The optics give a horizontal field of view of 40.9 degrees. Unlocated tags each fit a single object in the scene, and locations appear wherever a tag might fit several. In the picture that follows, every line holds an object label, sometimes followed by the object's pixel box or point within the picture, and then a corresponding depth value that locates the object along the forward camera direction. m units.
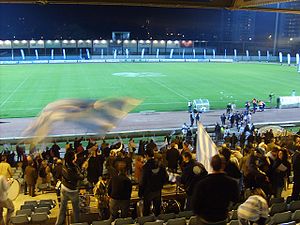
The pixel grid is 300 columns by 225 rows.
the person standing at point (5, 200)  6.26
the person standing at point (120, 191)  6.20
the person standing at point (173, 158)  10.03
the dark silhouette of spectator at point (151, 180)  6.49
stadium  6.92
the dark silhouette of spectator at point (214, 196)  4.24
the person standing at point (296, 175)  7.36
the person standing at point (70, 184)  6.28
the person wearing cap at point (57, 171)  9.27
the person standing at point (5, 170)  7.52
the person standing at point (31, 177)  9.44
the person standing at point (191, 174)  6.27
